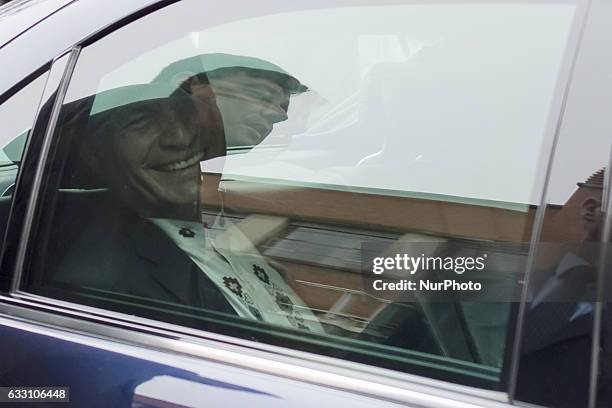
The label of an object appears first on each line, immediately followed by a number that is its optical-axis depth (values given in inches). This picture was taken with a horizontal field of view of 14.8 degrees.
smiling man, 146.0
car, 135.2
